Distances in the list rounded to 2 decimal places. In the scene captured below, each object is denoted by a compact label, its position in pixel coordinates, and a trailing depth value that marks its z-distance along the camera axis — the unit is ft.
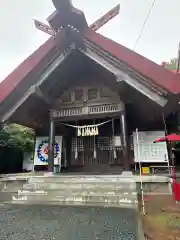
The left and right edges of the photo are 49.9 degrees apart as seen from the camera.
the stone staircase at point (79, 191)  19.25
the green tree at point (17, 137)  49.24
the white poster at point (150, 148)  33.65
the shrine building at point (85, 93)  26.99
